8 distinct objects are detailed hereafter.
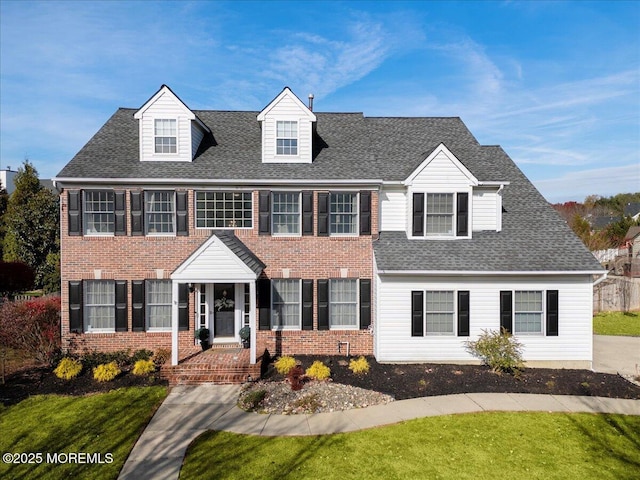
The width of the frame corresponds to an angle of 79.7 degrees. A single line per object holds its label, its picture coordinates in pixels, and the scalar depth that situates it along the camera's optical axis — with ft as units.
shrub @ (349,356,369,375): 42.88
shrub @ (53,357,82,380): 41.93
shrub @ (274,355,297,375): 42.80
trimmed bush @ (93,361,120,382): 41.24
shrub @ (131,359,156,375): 42.80
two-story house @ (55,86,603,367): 45.83
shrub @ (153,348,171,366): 45.75
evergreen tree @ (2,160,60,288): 98.43
